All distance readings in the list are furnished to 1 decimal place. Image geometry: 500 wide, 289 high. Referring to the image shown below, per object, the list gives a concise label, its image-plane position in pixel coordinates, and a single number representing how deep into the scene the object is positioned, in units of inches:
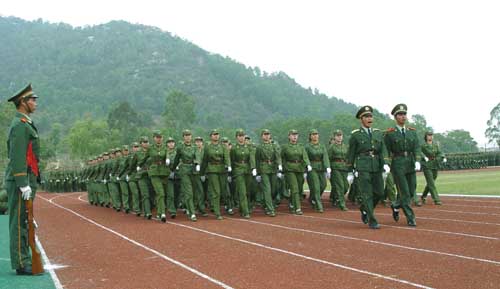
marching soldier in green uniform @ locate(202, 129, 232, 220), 589.8
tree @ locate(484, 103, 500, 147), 4200.3
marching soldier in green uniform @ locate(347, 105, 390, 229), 458.6
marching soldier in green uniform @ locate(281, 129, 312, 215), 602.9
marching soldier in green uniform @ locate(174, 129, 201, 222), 575.6
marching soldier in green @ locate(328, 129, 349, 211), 649.1
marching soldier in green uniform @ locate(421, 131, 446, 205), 643.9
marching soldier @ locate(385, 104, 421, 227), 461.1
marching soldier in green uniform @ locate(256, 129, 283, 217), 605.9
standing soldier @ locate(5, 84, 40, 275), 287.9
